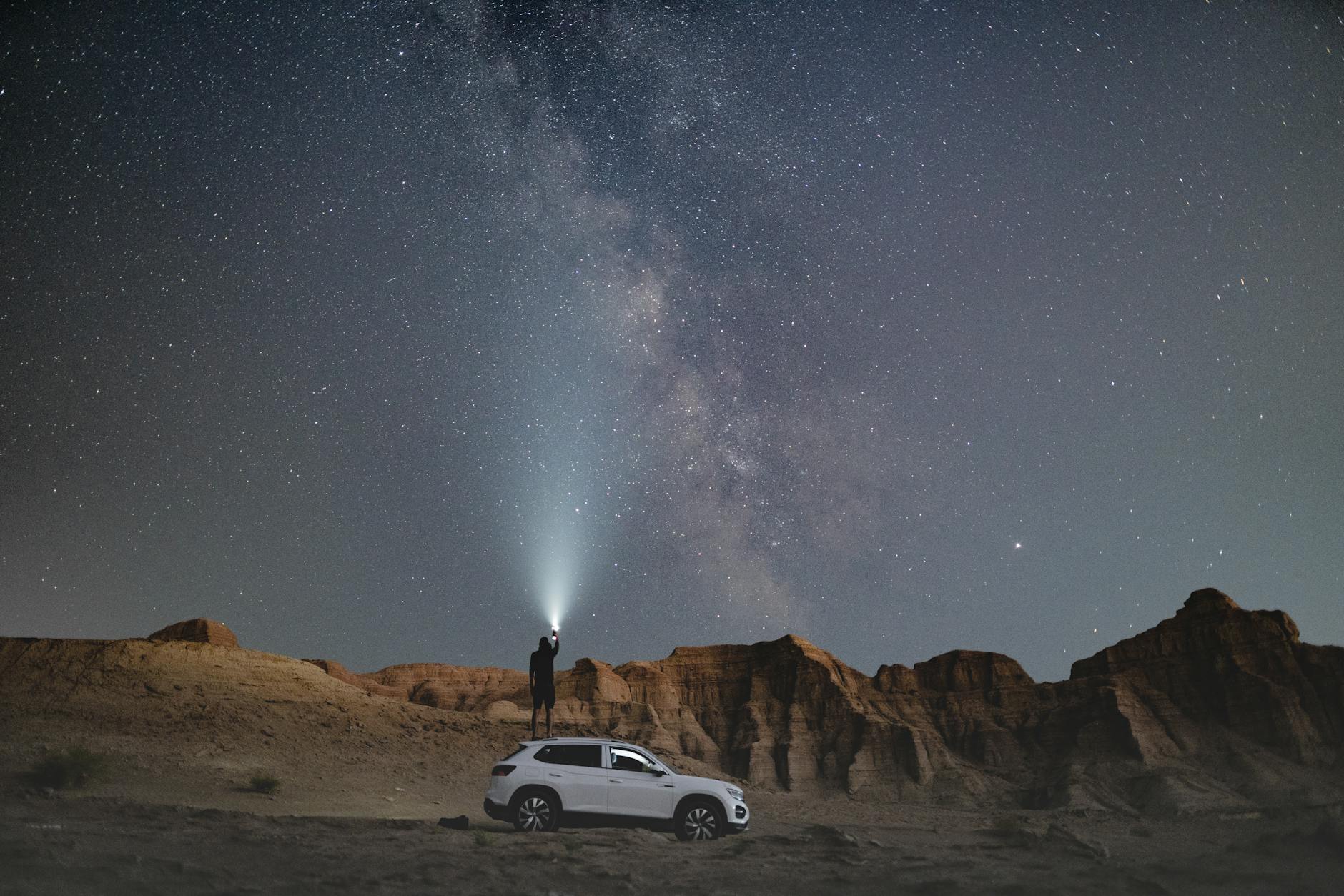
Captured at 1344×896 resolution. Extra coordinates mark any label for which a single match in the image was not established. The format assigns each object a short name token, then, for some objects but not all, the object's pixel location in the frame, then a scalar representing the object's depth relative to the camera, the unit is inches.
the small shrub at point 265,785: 1057.5
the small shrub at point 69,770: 970.1
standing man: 954.1
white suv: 629.0
